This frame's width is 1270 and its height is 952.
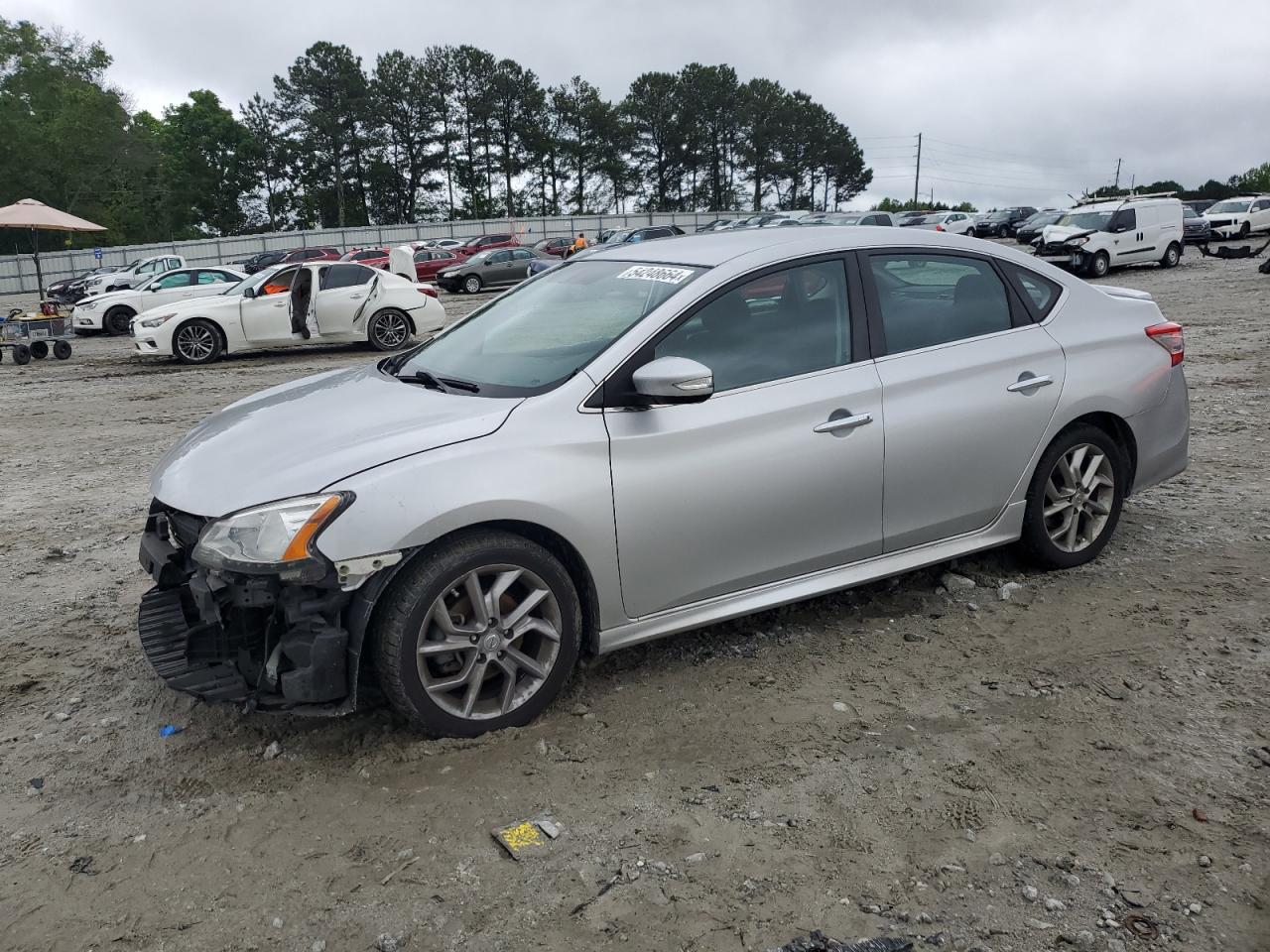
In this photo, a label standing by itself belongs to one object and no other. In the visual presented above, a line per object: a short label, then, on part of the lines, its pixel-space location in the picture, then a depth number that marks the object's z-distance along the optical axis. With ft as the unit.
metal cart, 53.98
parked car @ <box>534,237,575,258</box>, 122.88
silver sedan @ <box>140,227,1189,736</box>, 10.69
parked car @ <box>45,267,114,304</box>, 101.40
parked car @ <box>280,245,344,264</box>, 110.92
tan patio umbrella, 70.64
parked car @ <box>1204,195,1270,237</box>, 125.29
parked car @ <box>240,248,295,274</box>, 113.11
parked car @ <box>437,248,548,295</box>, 105.81
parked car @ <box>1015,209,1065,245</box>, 131.00
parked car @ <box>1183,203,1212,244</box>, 103.53
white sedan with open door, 51.62
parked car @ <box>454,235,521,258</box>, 130.26
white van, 82.89
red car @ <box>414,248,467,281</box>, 118.42
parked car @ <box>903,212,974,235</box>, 158.10
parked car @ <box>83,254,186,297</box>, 95.55
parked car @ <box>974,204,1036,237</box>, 156.25
